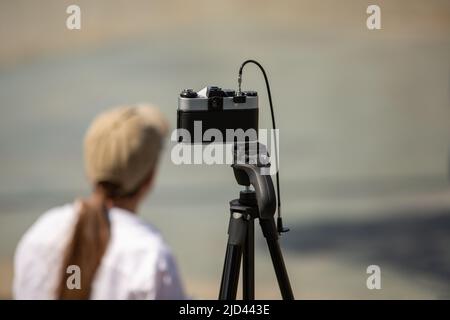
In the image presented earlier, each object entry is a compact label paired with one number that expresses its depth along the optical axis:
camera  4.40
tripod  4.46
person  2.87
